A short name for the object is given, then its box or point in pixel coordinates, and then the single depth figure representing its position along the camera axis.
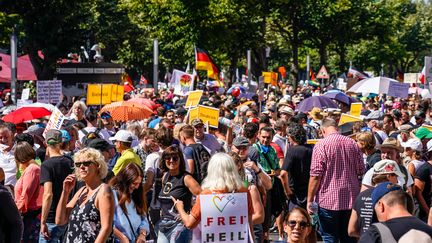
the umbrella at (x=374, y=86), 24.38
